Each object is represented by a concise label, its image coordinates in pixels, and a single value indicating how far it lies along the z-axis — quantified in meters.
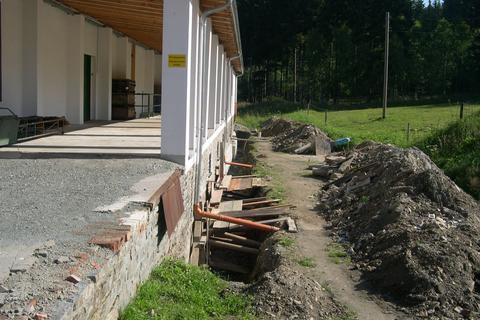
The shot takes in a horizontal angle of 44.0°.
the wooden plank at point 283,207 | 12.87
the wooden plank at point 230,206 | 13.10
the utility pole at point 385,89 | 35.80
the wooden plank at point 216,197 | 13.45
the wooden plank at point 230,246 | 11.51
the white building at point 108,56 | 8.16
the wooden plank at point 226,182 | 15.61
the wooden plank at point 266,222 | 11.83
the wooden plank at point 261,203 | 13.49
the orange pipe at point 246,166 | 19.34
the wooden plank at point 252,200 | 13.87
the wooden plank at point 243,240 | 11.72
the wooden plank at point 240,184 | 15.72
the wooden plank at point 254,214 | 12.39
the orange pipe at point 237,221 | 10.12
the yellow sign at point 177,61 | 8.11
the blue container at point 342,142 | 23.75
